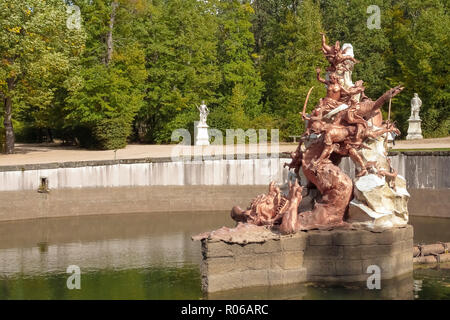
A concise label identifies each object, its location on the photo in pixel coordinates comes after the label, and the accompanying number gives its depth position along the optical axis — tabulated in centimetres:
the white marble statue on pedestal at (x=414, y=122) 5138
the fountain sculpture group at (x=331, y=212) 2203
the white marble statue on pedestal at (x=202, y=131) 5049
